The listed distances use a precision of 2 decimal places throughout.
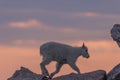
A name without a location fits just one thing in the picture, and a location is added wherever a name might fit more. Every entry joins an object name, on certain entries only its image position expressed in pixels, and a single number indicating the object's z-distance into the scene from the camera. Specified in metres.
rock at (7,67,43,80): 32.19
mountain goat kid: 34.50
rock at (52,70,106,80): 30.97
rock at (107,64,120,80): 30.08
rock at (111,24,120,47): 32.69
